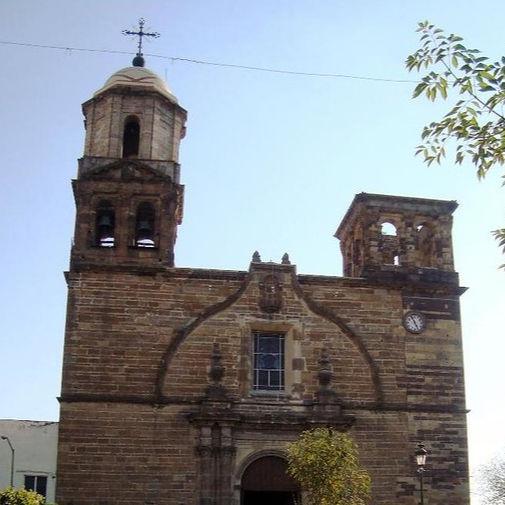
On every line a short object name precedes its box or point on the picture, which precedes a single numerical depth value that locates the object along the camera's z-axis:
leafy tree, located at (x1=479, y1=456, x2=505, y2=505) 42.10
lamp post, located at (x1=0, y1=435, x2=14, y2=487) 31.63
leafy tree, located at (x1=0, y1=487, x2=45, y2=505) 17.05
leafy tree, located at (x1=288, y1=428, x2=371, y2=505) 17.53
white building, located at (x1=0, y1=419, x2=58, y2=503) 32.41
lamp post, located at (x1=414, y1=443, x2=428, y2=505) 17.61
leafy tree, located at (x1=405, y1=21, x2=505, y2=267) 7.61
